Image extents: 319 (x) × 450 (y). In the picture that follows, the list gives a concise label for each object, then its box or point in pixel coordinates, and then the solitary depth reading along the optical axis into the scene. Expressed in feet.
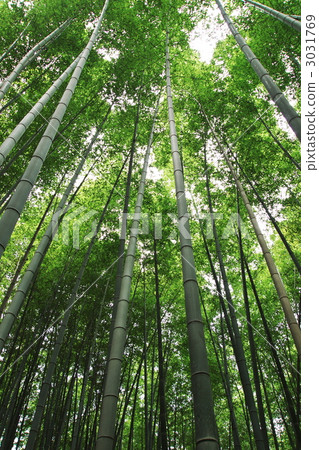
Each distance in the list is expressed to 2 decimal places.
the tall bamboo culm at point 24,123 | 7.11
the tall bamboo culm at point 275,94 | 5.35
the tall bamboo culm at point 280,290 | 7.30
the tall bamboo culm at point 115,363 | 5.27
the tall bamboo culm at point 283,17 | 7.64
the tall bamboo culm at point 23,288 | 7.61
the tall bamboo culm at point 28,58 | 9.89
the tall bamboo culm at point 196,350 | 3.63
